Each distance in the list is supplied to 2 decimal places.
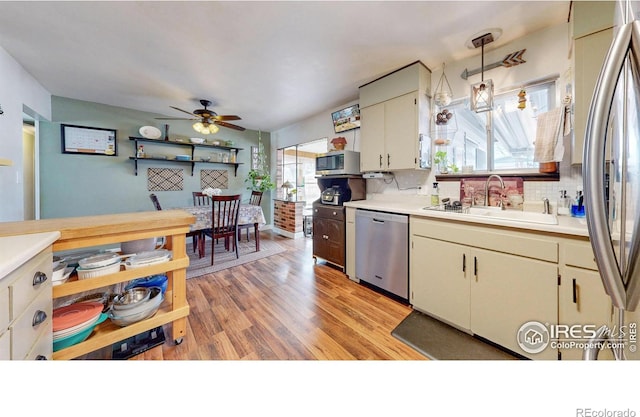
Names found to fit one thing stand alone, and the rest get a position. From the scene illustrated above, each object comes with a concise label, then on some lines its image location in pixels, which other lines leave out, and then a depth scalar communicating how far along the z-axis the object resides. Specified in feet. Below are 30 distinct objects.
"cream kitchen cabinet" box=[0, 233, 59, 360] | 2.33
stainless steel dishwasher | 6.82
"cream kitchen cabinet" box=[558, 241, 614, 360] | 3.88
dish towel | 5.47
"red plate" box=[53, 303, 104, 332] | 3.86
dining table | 10.11
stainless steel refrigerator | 1.61
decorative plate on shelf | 12.70
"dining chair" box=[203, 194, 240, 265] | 10.16
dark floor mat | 4.88
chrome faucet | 6.54
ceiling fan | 10.44
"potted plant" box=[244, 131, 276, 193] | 15.86
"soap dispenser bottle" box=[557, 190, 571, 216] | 5.67
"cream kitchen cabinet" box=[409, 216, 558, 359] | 4.45
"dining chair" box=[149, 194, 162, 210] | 10.53
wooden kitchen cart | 3.76
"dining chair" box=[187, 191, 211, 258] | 10.81
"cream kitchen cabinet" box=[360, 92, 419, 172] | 7.91
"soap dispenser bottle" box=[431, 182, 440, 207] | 7.85
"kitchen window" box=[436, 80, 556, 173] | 6.48
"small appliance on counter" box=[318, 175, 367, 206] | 9.71
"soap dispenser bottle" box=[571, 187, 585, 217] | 5.15
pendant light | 6.42
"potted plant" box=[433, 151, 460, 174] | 7.92
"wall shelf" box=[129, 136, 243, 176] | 12.81
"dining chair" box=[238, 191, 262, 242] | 14.79
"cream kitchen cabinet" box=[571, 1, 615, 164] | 4.46
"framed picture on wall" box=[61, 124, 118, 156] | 11.21
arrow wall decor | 6.47
